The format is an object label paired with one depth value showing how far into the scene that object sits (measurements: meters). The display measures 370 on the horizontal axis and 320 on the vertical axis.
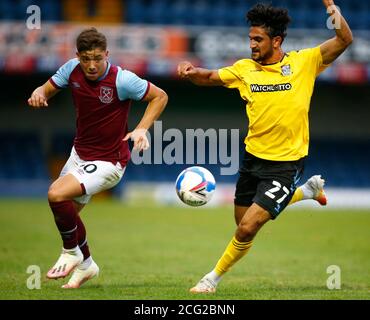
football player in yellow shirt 15.79
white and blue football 16.30
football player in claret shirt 15.65
